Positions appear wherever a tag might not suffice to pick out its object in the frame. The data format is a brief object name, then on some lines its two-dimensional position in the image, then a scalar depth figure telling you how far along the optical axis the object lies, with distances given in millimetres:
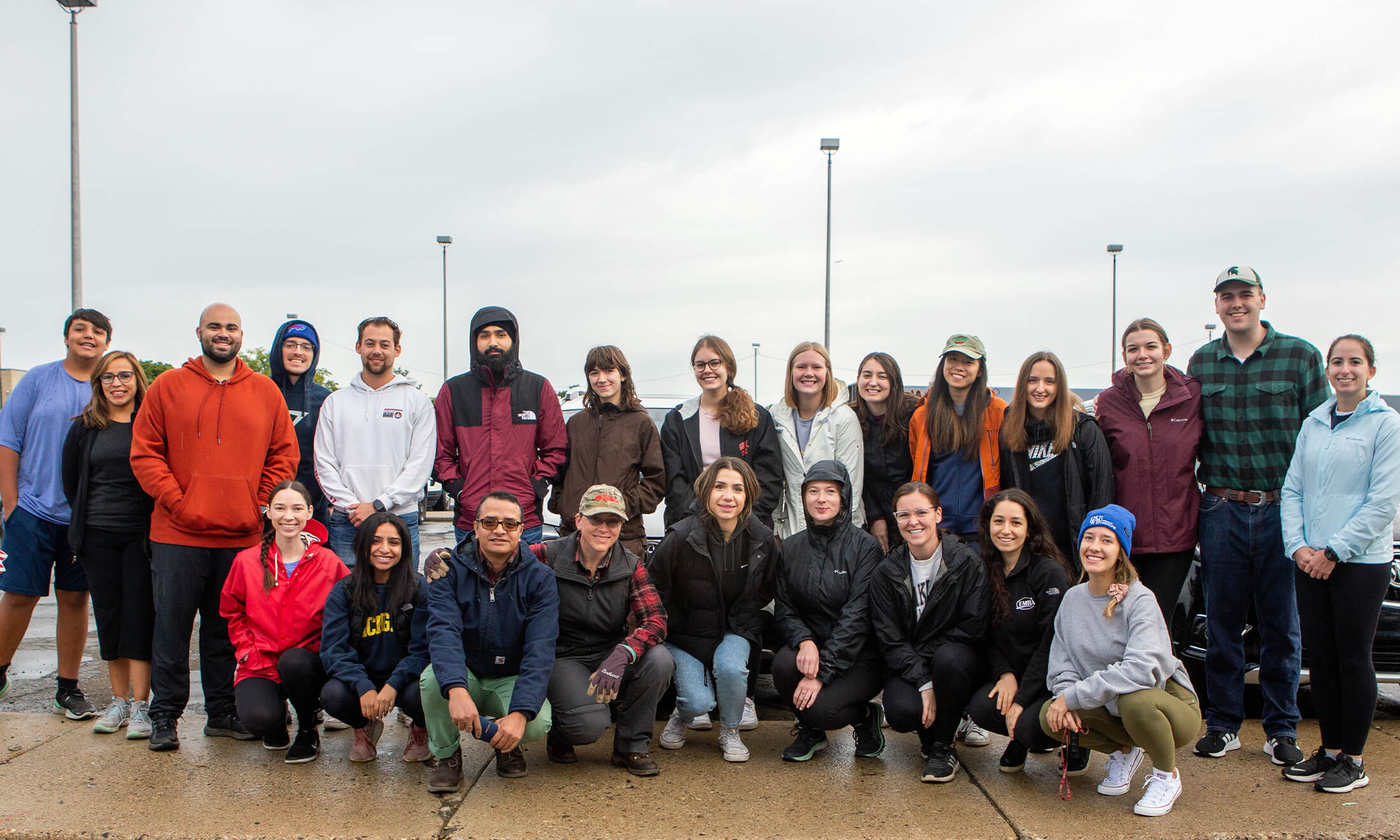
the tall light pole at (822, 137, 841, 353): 18062
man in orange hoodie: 4695
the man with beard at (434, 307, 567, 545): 5234
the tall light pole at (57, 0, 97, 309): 13094
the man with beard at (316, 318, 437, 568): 5148
